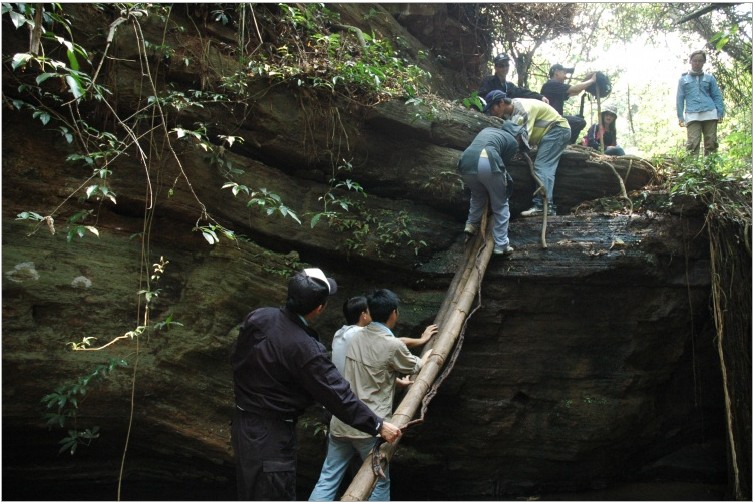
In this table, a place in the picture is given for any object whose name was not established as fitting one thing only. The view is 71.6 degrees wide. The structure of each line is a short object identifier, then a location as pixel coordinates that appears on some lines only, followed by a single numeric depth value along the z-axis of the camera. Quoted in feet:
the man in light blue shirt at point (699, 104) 25.17
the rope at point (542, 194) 19.84
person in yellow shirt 21.30
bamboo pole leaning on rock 12.23
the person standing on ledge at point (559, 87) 27.07
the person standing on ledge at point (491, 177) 18.80
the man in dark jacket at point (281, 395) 11.16
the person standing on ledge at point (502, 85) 26.89
